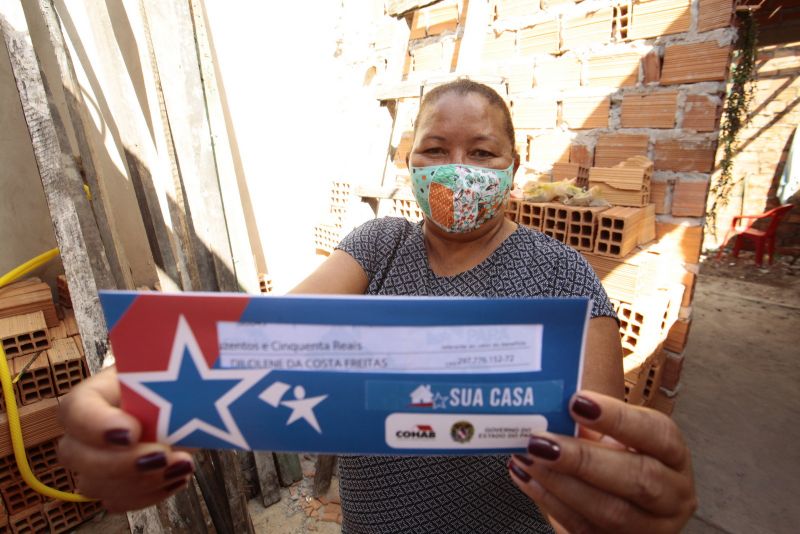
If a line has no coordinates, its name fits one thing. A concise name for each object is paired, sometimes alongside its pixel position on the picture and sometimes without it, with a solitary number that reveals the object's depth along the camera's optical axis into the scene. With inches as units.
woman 26.0
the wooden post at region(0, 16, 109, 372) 69.7
